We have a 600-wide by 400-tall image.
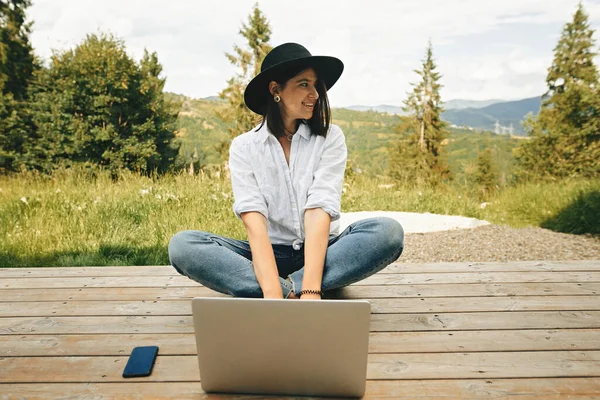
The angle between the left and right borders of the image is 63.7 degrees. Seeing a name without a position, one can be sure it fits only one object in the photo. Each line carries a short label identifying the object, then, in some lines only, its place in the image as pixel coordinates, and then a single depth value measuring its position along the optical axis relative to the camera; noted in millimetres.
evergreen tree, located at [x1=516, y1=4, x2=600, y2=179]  20359
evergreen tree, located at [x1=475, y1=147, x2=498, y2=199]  40812
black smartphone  1295
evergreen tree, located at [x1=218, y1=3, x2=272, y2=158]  21625
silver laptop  993
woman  1548
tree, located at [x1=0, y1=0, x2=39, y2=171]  14433
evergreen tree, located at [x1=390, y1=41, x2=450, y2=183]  30984
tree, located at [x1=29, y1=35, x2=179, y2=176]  13719
